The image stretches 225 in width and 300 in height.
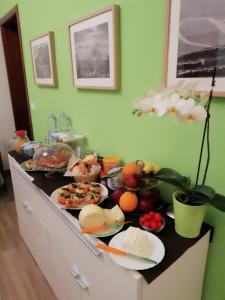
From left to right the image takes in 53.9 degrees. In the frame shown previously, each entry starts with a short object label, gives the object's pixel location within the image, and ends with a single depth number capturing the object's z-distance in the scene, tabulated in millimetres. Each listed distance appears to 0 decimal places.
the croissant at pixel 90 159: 1349
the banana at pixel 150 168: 1005
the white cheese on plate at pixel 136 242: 750
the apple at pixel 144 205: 988
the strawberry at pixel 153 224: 887
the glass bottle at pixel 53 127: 1658
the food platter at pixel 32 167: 1417
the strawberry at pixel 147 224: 894
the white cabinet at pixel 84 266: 773
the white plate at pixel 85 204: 1042
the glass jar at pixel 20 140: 1846
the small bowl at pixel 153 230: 884
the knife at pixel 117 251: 741
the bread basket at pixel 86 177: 1251
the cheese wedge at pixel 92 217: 872
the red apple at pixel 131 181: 977
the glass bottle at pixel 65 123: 1777
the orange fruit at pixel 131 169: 1015
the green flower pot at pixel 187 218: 802
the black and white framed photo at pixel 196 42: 758
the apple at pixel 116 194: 1058
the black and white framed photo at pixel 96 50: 1139
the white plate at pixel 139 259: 722
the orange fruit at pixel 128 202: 971
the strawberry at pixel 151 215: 914
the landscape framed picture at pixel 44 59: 1718
